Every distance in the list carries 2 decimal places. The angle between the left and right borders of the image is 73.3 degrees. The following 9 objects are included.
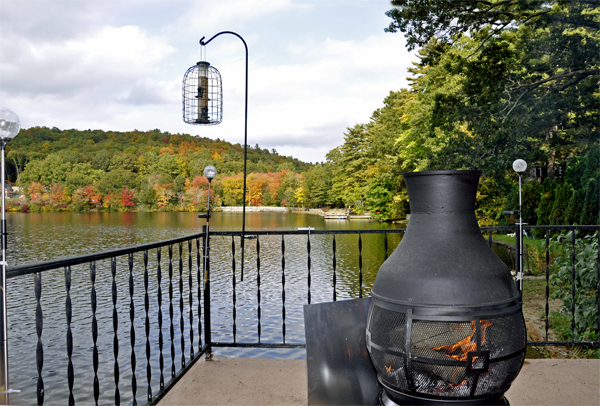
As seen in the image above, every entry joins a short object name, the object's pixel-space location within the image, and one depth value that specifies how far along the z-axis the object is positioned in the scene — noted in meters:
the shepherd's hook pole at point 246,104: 4.46
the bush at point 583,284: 3.24
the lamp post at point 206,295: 2.60
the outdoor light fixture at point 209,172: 2.89
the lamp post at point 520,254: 2.61
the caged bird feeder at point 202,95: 4.27
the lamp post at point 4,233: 1.35
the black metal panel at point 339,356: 1.70
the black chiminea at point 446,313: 1.39
